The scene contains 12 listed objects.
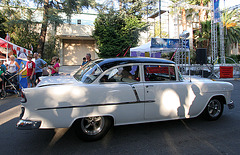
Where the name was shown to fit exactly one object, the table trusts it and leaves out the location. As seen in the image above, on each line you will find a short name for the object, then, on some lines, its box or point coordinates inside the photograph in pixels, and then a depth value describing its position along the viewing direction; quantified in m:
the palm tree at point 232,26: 29.75
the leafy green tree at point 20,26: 17.25
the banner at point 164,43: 14.73
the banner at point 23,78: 7.88
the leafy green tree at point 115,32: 18.75
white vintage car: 2.79
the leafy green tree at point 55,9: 16.73
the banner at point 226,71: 14.69
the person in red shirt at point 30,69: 7.10
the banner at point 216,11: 17.15
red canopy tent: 10.24
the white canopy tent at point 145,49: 15.08
